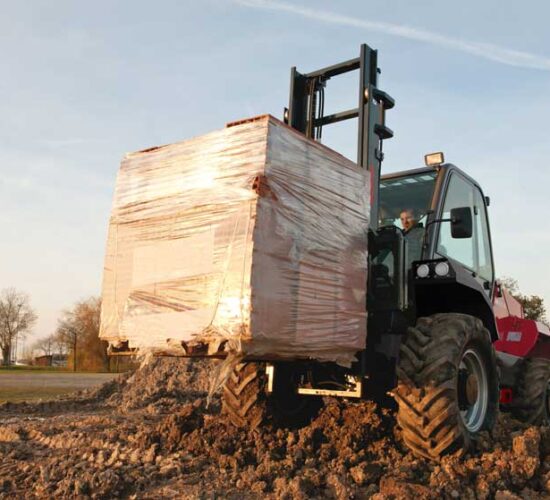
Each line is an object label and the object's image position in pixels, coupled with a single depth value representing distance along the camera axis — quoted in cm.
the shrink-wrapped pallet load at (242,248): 404
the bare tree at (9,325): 5775
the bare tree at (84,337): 4816
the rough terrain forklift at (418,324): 483
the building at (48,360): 8887
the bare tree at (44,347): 8869
